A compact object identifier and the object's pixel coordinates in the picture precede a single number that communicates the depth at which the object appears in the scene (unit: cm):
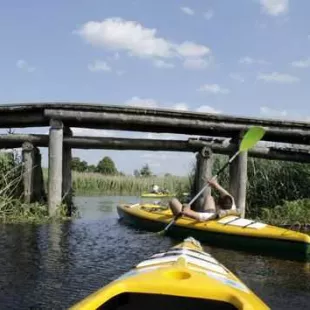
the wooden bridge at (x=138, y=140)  835
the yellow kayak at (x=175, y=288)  252
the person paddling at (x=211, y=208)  677
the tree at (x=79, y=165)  2934
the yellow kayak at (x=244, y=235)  571
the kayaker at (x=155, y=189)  1622
